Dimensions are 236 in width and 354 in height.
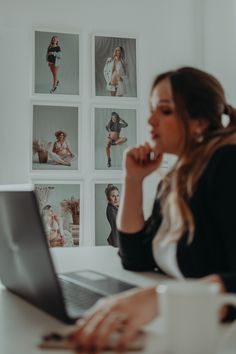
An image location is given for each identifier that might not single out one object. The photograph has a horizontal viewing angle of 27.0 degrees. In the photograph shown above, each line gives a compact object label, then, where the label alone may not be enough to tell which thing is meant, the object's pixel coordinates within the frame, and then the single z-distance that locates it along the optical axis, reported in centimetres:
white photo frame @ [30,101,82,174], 288
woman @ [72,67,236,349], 93
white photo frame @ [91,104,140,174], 297
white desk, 70
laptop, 77
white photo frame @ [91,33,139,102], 298
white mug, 57
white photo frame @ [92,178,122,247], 297
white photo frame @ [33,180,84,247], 289
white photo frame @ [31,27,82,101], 290
